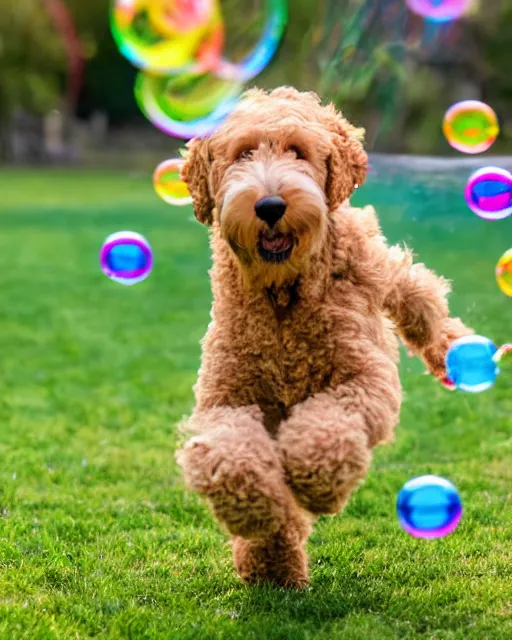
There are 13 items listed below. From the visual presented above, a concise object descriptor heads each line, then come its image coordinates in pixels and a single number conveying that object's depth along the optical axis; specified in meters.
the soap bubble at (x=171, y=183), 4.79
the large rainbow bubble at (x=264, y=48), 5.08
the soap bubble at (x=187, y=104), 4.46
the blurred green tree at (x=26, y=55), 42.09
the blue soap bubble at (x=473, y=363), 4.14
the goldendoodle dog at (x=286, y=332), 3.71
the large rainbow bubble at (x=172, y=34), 5.20
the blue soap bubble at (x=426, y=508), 3.78
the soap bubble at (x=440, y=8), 5.84
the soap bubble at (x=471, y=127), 5.31
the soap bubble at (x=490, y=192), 4.77
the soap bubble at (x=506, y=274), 4.95
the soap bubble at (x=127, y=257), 5.07
